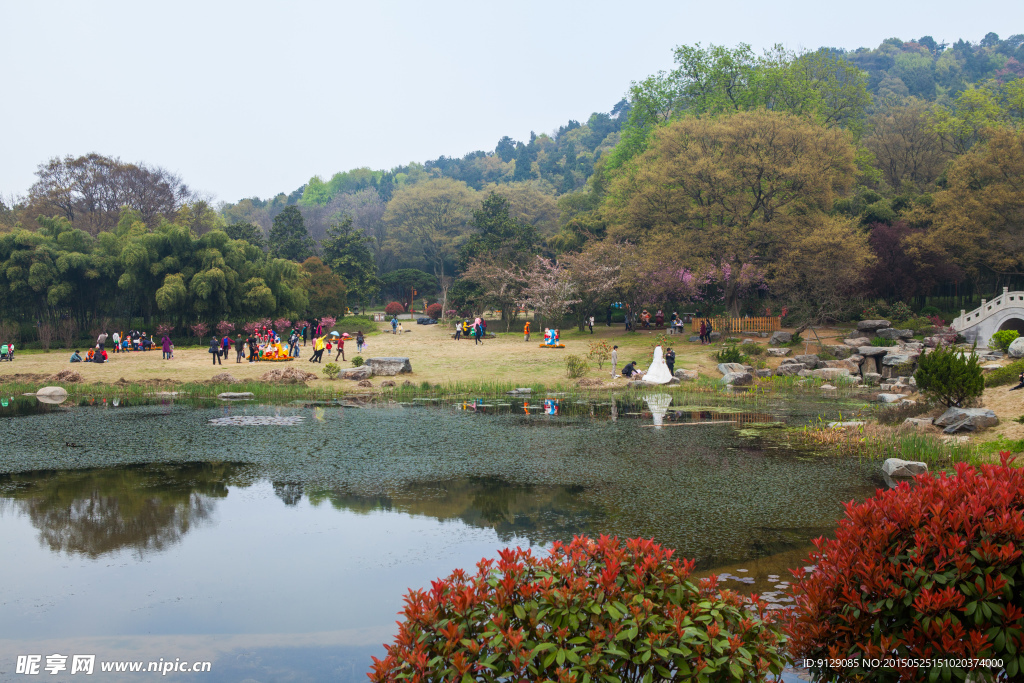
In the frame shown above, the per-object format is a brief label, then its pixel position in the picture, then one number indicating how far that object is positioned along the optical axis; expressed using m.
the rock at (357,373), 25.28
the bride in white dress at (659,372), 24.23
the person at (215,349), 29.60
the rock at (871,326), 33.94
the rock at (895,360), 24.28
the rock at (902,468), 10.29
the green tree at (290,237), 62.72
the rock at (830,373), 24.39
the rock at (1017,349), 22.81
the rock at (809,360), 26.77
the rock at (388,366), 25.67
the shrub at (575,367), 25.41
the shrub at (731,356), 27.61
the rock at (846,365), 25.95
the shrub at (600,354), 27.58
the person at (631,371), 25.13
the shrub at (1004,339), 25.10
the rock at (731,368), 25.28
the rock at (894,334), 32.09
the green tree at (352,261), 57.41
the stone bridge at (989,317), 30.30
